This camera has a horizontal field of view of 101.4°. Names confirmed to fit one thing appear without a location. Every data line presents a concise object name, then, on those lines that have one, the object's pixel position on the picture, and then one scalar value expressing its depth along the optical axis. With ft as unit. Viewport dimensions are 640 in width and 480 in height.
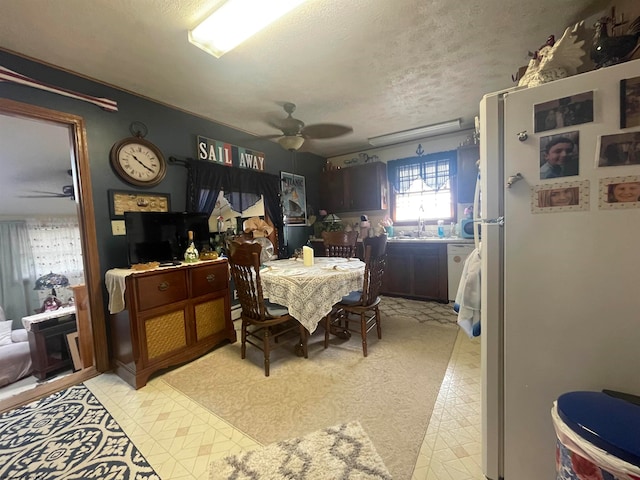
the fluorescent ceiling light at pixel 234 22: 4.78
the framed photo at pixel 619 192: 2.79
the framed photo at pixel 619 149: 2.76
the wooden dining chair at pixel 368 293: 7.64
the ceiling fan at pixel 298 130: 9.37
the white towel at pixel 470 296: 4.17
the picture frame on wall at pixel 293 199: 13.62
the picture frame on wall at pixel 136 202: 7.61
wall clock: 7.65
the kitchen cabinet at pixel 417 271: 12.19
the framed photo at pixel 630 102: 2.73
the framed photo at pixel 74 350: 10.34
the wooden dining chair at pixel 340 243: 11.06
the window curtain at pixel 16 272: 15.15
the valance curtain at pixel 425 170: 13.24
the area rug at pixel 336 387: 5.05
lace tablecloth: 6.89
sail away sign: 9.88
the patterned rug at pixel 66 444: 4.42
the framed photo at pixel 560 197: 3.04
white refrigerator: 2.89
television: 7.40
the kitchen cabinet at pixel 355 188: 14.51
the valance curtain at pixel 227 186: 9.46
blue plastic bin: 2.16
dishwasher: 11.64
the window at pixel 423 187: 13.44
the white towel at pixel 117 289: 6.57
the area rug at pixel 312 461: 4.14
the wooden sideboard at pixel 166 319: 6.61
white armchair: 9.71
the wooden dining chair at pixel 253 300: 6.80
